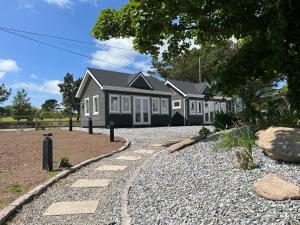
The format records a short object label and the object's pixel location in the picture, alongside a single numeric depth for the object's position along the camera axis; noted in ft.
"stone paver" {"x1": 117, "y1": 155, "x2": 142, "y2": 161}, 22.03
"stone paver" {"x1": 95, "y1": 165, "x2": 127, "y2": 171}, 18.87
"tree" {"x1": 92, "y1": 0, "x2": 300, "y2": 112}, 17.17
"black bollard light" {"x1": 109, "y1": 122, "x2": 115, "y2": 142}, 30.41
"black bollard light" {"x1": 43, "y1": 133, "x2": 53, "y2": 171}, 18.20
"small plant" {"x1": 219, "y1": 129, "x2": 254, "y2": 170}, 12.60
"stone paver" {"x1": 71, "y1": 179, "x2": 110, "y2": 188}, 15.37
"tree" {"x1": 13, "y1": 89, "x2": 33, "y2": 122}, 92.41
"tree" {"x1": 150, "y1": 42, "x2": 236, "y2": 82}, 111.29
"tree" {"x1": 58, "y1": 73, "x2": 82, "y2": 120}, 130.94
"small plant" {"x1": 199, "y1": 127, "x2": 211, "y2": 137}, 24.31
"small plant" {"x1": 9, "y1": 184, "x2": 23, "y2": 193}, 14.04
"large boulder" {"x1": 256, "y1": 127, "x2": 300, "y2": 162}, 12.39
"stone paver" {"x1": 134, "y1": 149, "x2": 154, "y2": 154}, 24.58
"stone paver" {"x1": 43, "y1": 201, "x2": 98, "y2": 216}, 11.60
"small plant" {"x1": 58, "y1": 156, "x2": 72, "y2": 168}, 18.98
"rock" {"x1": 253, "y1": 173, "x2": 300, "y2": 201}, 9.12
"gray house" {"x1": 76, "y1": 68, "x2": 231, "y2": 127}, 55.18
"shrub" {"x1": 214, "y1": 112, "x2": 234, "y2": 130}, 30.40
